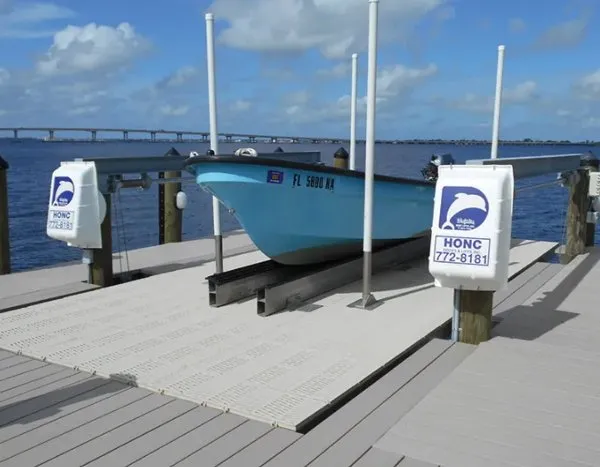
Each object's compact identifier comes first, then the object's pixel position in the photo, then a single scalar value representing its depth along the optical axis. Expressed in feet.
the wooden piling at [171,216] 29.96
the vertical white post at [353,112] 21.98
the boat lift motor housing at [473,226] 12.43
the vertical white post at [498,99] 22.03
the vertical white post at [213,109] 18.30
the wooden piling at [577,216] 25.67
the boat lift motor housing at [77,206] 18.15
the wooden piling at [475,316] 13.50
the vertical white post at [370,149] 15.55
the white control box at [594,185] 25.66
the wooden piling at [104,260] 19.47
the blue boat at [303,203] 16.97
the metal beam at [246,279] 17.03
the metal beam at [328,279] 16.26
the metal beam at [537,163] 15.09
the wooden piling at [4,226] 21.54
